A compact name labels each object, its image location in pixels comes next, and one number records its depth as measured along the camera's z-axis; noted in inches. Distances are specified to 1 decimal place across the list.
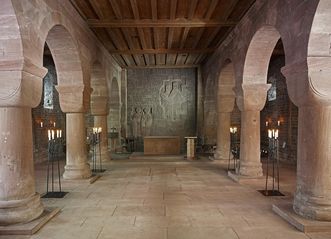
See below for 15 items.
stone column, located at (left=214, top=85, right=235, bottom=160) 426.9
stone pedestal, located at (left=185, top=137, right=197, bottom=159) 474.0
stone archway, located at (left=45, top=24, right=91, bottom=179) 283.3
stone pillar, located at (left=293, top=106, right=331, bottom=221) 167.6
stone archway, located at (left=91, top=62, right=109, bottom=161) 432.8
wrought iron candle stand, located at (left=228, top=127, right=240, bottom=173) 335.6
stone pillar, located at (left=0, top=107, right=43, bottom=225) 167.2
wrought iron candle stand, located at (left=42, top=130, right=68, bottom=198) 241.9
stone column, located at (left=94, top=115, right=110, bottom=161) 454.8
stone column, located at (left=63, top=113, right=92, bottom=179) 299.4
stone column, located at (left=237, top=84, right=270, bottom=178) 293.9
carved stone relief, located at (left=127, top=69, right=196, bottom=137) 633.6
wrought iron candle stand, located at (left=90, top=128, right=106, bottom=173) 361.2
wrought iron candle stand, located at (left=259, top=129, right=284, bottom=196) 243.7
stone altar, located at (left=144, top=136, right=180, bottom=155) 519.8
